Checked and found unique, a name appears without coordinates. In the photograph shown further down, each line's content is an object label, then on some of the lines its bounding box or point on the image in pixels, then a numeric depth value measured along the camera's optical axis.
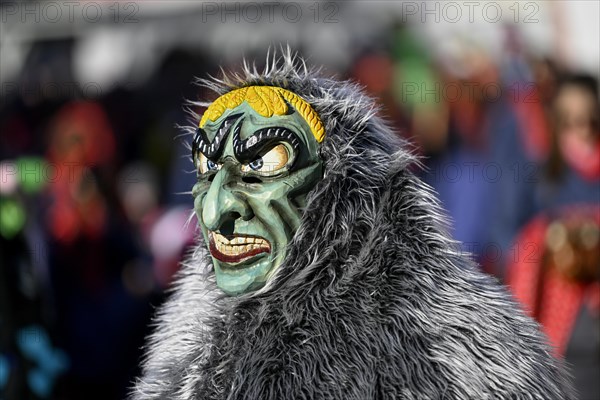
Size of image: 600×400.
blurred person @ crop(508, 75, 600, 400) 9.53
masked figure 4.58
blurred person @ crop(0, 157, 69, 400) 8.79
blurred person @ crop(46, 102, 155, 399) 11.62
